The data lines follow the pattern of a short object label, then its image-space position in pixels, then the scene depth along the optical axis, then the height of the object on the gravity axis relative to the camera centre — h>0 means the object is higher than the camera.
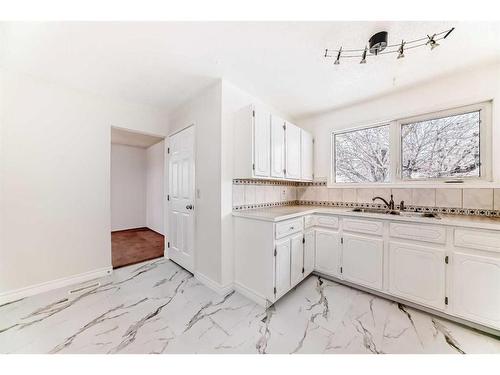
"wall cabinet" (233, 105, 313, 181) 1.92 +0.47
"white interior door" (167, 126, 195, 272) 2.44 -0.17
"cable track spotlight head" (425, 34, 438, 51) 1.30 +1.05
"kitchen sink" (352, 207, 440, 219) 1.84 -0.29
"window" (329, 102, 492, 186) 1.89 +0.45
